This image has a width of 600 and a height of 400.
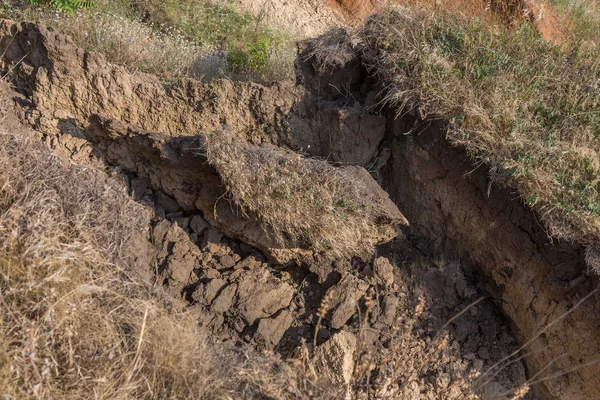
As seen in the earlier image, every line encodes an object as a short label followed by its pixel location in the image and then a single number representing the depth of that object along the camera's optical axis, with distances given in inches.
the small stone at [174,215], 169.5
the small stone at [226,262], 166.4
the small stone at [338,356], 148.3
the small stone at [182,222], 167.8
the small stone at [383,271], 173.6
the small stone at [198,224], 168.2
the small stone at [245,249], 169.2
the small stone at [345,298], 162.2
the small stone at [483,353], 175.3
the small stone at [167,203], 170.4
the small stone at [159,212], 167.8
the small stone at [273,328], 156.9
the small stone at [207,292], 158.9
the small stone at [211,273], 163.3
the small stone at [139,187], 169.0
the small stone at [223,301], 158.6
